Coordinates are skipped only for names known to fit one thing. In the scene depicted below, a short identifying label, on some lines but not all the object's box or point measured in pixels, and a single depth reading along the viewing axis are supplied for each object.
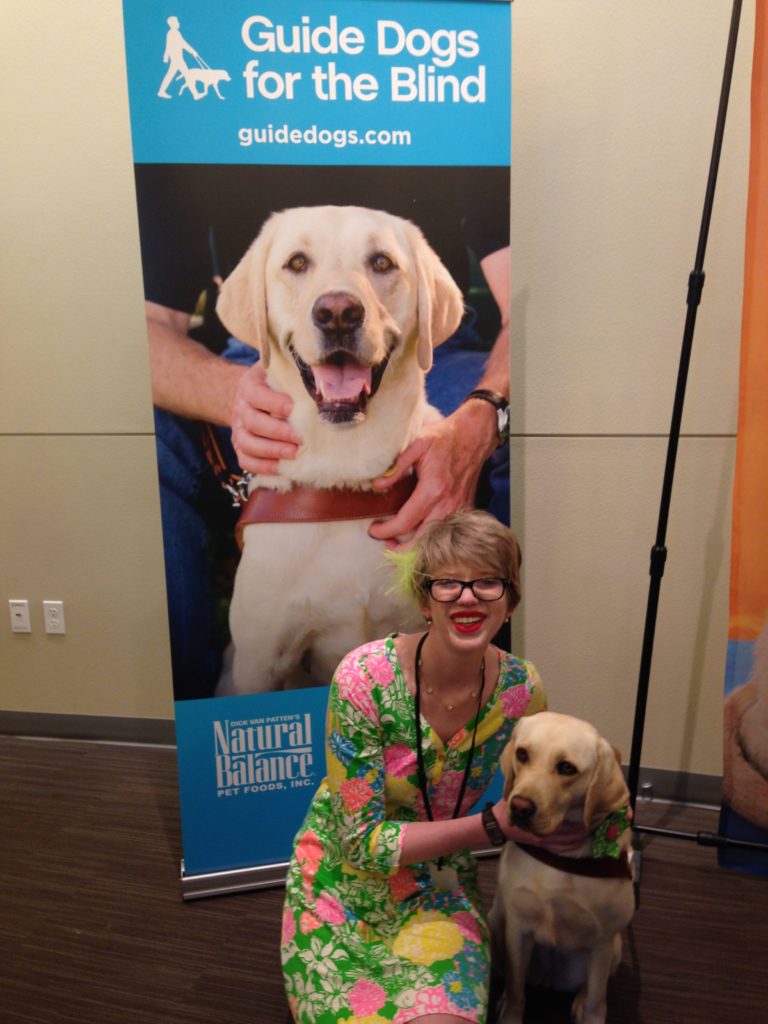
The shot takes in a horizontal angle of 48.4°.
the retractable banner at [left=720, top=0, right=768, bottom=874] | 2.03
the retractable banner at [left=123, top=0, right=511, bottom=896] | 1.99
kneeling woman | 1.46
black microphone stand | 2.02
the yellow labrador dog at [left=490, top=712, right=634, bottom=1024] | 1.38
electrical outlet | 3.01
